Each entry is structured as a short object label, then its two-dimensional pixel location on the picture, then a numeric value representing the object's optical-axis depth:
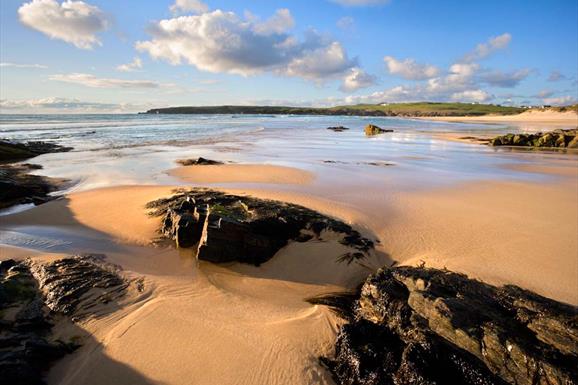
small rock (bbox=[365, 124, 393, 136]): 48.17
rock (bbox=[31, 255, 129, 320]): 5.92
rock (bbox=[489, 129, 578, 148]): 31.14
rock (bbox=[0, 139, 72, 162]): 24.11
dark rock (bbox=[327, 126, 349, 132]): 54.31
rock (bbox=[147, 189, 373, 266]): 7.78
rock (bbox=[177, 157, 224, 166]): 19.86
